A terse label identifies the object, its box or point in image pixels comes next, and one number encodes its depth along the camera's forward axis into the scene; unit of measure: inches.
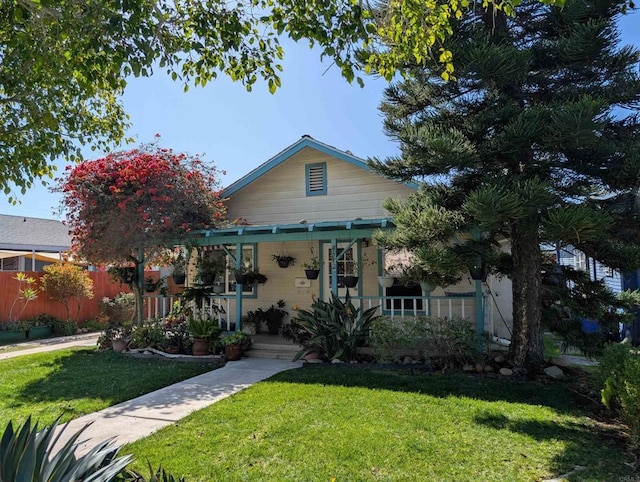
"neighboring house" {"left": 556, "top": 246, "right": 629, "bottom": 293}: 450.4
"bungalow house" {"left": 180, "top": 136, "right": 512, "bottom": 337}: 399.5
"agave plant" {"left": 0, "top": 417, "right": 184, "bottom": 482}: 86.0
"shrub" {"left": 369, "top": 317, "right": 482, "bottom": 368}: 297.3
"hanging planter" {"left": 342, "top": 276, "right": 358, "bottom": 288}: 370.0
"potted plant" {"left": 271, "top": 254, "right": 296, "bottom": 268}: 450.0
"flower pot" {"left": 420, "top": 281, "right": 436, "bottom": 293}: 299.9
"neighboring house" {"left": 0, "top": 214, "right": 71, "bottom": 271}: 712.7
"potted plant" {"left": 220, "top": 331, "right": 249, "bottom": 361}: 354.7
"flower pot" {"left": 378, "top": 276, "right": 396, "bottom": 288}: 355.3
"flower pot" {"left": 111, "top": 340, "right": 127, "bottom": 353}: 394.0
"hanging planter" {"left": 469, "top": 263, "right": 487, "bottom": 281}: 295.7
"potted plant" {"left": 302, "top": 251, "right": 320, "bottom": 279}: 389.7
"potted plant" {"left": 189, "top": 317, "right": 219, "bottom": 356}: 363.9
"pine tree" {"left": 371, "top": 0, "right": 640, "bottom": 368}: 235.6
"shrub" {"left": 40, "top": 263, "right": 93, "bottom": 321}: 540.4
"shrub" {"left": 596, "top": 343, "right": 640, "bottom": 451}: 168.9
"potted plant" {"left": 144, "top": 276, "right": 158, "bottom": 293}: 422.6
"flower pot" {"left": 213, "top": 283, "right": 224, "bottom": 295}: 410.0
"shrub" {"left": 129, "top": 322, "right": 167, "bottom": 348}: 382.9
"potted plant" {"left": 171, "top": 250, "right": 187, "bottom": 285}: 414.0
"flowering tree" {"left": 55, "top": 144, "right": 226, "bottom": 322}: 373.1
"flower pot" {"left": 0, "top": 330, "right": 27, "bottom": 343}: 494.7
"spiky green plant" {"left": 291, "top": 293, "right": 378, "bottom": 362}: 325.0
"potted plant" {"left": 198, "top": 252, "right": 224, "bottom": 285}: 406.0
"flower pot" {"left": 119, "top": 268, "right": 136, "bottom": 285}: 412.8
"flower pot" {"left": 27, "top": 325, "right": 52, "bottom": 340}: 519.5
